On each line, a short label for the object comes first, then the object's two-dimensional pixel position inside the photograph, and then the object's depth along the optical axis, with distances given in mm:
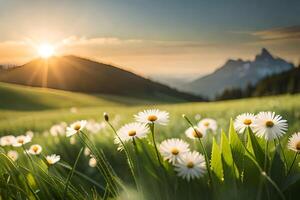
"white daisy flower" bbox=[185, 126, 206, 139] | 1744
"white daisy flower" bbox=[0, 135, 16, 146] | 2237
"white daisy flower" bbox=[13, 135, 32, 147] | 1945
